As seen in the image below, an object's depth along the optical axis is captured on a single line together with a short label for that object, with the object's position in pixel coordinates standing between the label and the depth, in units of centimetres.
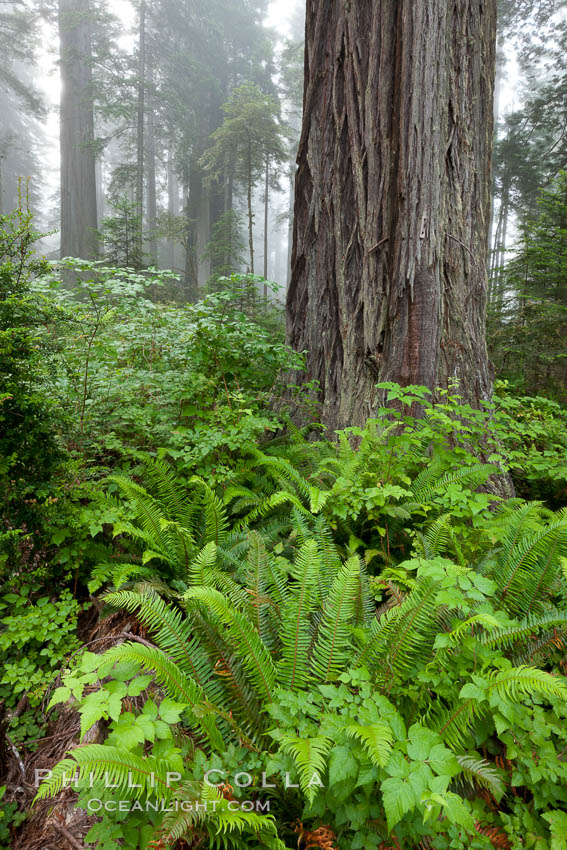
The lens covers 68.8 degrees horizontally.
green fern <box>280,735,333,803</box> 123
